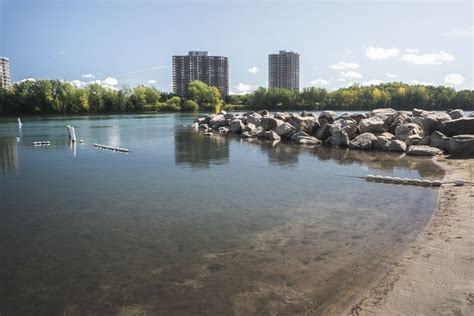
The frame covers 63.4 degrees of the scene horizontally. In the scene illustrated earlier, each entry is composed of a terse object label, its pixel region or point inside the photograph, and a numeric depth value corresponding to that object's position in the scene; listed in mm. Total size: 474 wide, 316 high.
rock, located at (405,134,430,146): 29053
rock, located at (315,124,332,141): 35844
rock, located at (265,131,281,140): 38756
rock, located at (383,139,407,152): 28266
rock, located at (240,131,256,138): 42306
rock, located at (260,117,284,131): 42228
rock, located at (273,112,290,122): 44406
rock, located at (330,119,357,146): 32734
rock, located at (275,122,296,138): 38916
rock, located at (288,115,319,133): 38688
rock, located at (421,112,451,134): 29781
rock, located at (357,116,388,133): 33781
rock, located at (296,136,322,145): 34938
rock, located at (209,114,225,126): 56162
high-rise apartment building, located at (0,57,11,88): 157425
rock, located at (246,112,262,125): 48059
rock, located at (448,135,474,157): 24266
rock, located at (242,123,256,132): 44100
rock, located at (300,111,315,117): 42675
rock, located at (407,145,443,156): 26234
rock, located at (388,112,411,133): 33888
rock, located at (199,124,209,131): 55550
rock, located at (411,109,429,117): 38166
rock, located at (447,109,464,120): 33297
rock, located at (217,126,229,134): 48362
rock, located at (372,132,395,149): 29944
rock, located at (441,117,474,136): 26797
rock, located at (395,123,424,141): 30688
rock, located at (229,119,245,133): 47125
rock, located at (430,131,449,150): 27031
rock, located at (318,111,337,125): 39281
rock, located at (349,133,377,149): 30456
